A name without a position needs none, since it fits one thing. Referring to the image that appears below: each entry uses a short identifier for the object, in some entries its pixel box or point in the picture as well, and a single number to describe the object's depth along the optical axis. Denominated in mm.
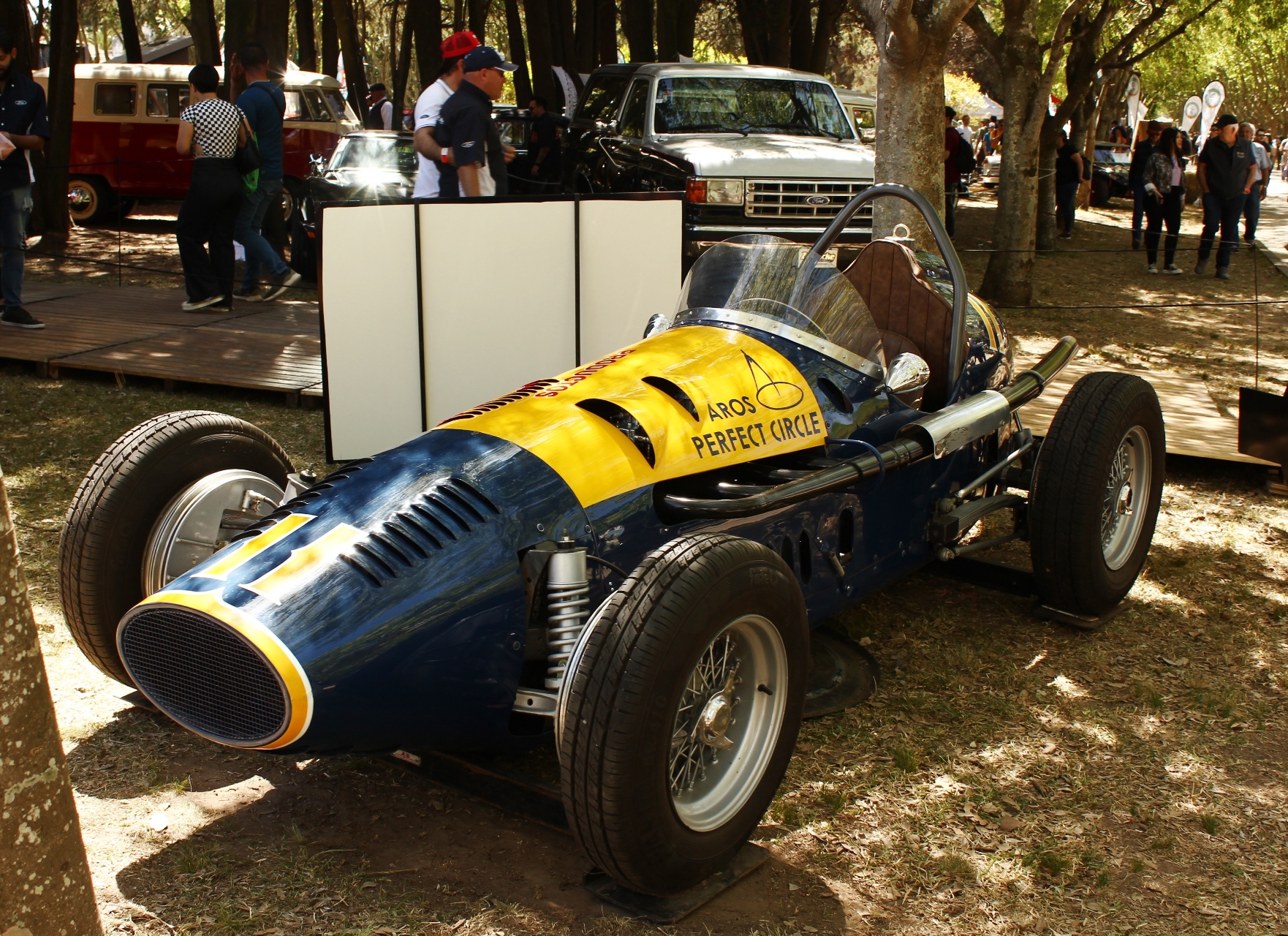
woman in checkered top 9438
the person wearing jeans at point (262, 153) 10227
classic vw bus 17938
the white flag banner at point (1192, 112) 33281
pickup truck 10758
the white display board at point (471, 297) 6059
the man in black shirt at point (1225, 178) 13953
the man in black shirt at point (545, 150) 14367
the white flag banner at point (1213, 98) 29281
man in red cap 7922
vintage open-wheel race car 2721
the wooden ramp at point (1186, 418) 6703
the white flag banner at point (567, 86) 18766
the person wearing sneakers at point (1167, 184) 15594
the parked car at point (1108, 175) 27609
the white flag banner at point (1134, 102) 37562
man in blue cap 7676
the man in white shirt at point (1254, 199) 15457
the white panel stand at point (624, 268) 6504
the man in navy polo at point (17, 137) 8227
